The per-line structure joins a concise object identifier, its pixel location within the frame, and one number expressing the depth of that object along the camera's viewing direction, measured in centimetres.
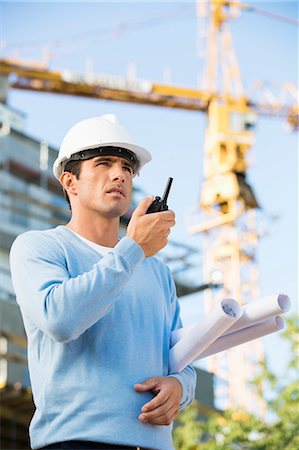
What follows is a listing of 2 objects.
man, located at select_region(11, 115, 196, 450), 299
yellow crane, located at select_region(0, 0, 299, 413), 3773
